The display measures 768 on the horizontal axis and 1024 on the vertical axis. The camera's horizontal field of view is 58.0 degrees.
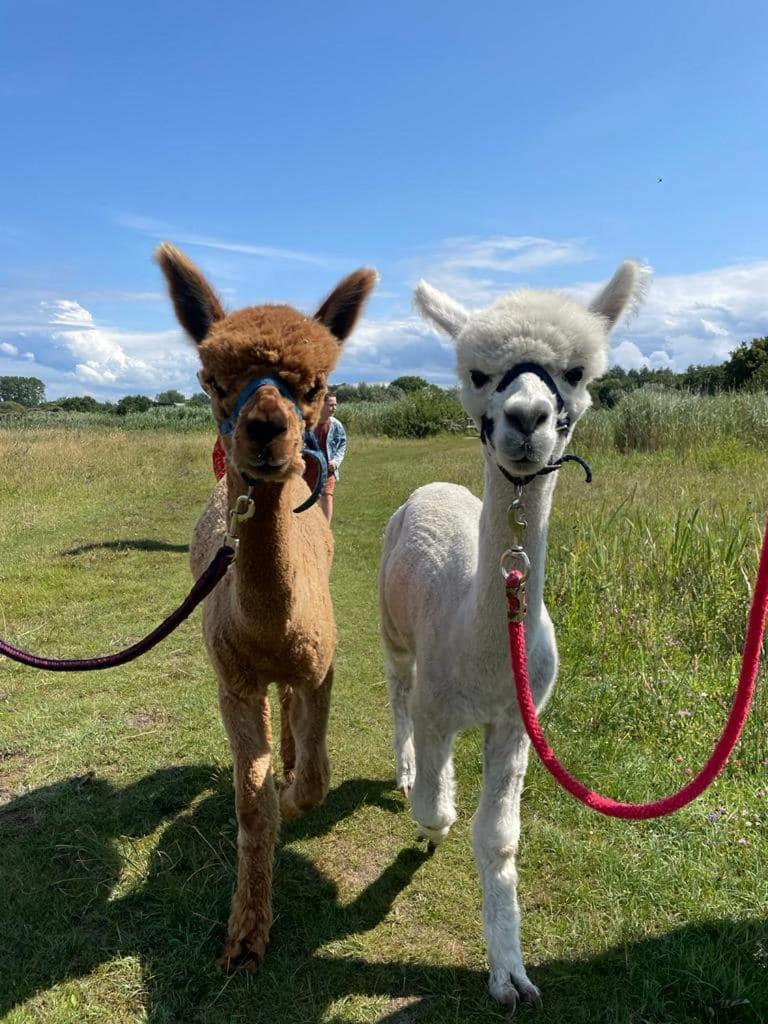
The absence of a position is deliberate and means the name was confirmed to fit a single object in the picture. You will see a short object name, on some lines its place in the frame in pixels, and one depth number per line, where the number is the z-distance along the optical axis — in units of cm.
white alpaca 172
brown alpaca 183
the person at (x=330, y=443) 449
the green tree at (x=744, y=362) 3322
